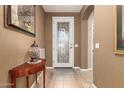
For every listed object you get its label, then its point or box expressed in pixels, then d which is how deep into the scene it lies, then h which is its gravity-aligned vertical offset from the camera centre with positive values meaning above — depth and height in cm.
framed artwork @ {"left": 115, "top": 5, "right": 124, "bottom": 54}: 122 +21
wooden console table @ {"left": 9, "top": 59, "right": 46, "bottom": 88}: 118 -37
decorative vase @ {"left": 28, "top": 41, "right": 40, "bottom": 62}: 178 -17
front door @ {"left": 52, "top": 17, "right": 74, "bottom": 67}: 384 +16
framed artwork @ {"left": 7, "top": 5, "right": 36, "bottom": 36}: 119 +49
